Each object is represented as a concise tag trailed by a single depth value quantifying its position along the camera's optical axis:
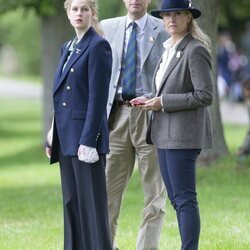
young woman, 14.23
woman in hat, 14.31
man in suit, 16.03
